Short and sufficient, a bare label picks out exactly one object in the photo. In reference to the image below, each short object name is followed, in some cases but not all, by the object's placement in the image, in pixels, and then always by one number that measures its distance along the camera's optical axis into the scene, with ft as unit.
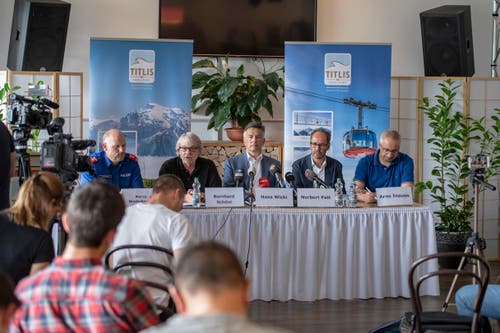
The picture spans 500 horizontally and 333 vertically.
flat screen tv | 26.53
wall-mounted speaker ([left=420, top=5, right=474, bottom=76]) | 25.14
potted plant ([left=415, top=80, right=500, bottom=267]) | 23.84
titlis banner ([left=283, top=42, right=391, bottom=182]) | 23.34
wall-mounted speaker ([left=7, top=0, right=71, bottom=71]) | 23.39
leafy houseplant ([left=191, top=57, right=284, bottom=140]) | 25.04
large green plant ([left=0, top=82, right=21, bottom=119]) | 22.69
